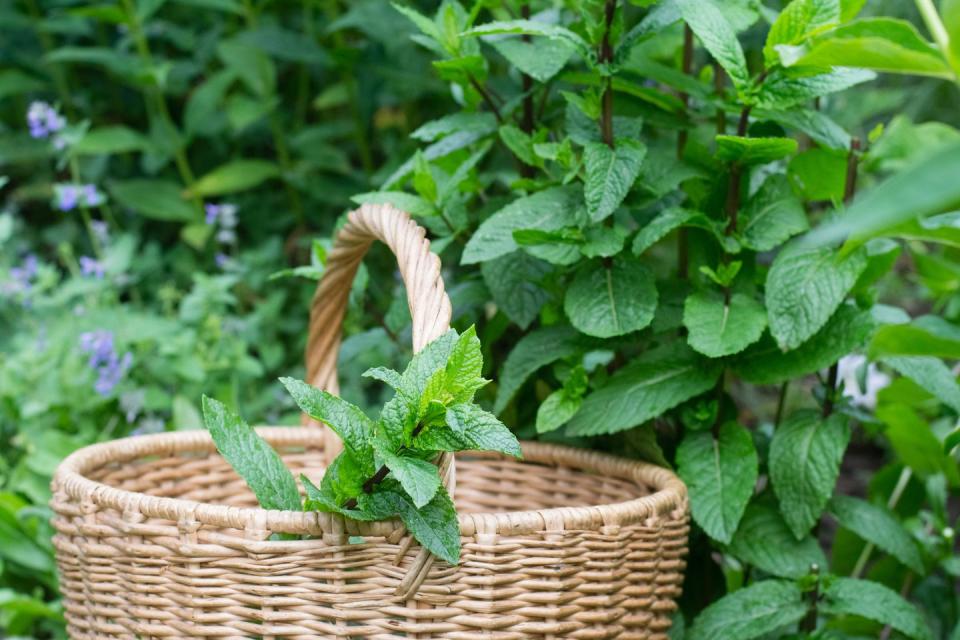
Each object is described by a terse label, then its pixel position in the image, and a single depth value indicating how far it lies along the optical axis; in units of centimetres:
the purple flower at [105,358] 161
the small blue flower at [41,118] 169
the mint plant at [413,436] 119
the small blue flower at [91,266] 168
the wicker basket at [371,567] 121
